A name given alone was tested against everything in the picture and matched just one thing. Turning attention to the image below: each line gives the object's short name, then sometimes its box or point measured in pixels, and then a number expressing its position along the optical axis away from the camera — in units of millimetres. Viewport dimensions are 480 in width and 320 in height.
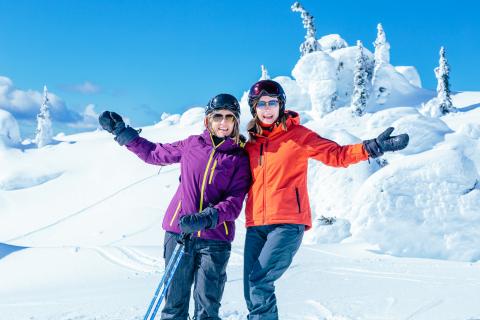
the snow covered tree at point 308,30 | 47125
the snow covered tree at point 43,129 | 58688
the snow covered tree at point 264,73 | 56375
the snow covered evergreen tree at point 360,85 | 40281
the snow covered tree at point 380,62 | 44969
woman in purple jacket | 3799
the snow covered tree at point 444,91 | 41794
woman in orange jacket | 3863
